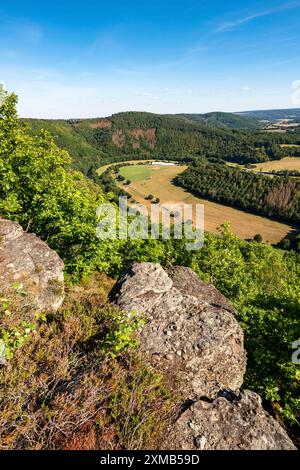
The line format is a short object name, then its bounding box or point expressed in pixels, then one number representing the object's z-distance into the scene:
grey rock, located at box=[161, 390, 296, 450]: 7.06
